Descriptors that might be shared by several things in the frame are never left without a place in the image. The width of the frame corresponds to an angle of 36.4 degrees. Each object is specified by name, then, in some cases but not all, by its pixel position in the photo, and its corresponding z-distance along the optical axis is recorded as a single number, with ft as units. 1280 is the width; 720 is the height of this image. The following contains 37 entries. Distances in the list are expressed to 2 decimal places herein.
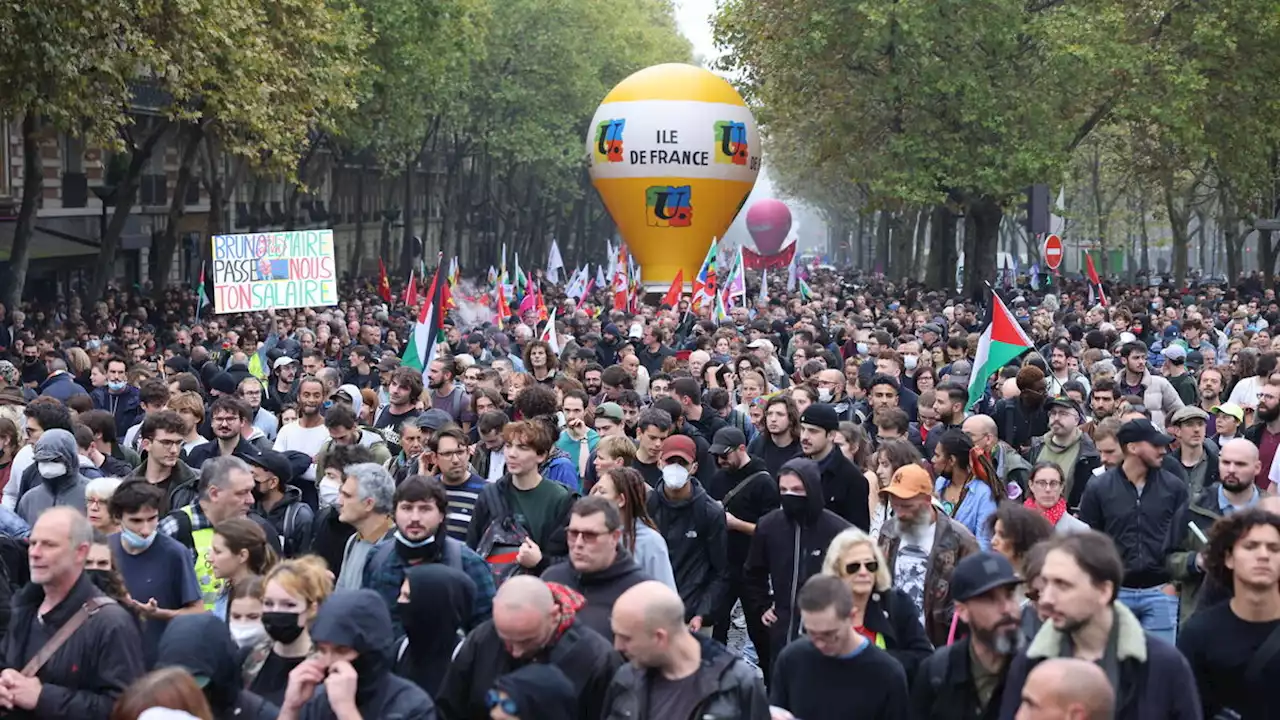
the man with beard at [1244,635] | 19.84
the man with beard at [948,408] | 40.86
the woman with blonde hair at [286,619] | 19.97
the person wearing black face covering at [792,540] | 28.07
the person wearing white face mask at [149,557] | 24.50
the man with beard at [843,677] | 20.11
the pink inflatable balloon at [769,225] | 272.51
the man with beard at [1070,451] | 36.37
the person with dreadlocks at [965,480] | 31.17
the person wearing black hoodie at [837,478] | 31.68
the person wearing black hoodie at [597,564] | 22.99
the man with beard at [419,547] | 24.07
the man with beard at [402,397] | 41.32
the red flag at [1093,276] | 102.68
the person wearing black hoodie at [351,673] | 18.19
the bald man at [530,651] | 19.58
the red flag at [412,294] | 86.38
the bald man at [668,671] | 18.62
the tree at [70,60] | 72.33
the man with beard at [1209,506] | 25.93
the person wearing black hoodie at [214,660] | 18.48
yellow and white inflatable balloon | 142.72
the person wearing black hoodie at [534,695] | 18.61
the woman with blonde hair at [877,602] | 22.62
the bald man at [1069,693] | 15.48
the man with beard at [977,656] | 19.72
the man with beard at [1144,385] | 45.55
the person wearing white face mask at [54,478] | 30.86
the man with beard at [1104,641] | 18.10
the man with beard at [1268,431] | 38.42
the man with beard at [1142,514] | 29.40
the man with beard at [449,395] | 45.14
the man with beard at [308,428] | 38.52
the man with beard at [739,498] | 32.07
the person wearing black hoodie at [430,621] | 21.68
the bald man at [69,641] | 19.99
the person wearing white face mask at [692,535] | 30.35
